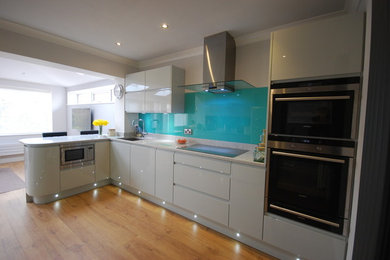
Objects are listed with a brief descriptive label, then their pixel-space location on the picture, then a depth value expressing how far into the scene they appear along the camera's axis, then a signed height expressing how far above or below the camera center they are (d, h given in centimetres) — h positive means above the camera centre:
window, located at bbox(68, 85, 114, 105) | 474 +67
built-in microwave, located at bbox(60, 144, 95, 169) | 272 -62
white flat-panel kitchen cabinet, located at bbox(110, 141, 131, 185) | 299 -77
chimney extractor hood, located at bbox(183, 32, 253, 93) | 222 +77
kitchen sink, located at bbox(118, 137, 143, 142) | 338 -38
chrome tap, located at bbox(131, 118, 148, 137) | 363 -17
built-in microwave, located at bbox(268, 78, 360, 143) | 133 +13
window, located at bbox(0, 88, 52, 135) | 490 +13
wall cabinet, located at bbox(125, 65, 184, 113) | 276 +50
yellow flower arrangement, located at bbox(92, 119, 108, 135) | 349 -9
